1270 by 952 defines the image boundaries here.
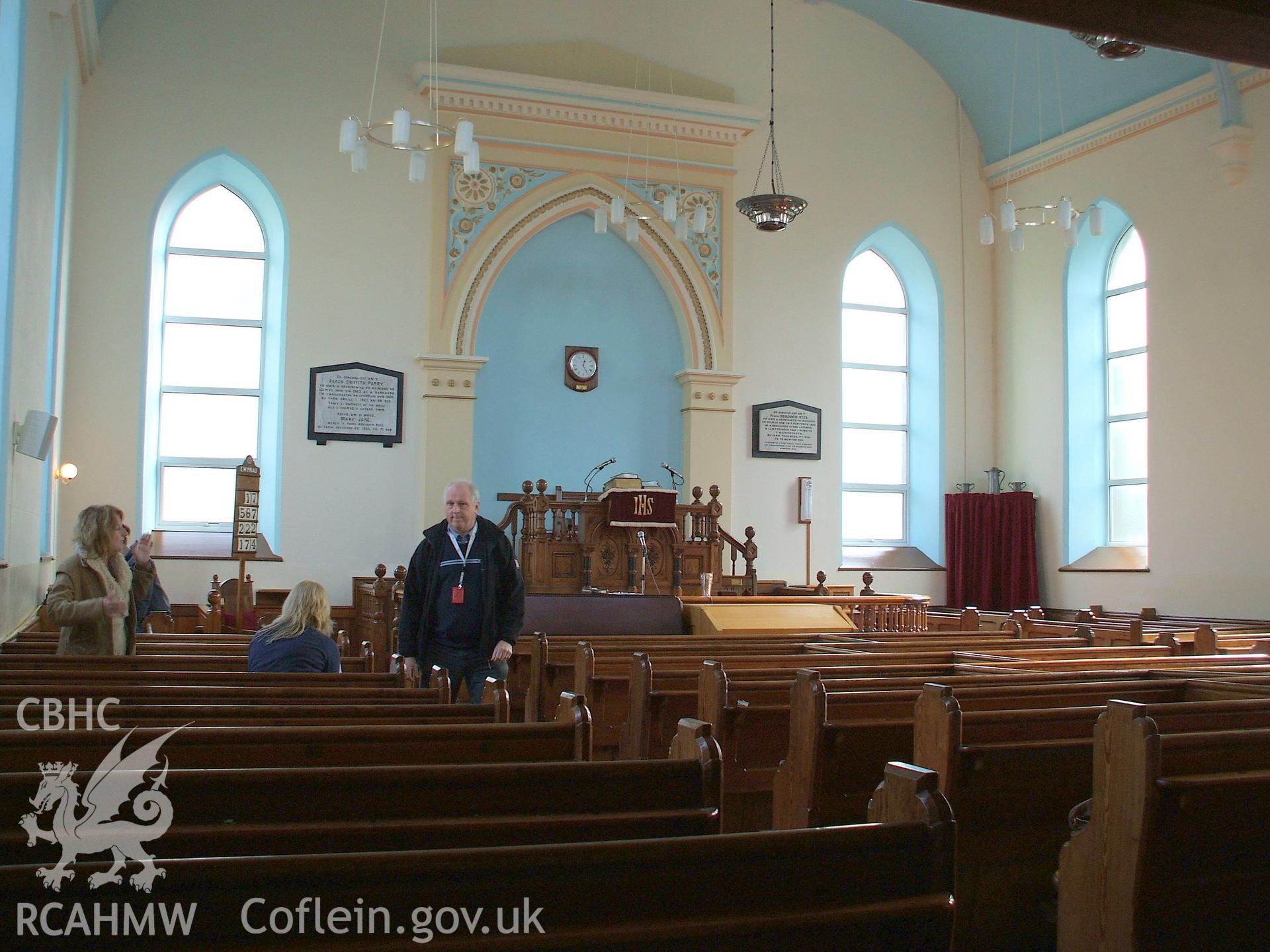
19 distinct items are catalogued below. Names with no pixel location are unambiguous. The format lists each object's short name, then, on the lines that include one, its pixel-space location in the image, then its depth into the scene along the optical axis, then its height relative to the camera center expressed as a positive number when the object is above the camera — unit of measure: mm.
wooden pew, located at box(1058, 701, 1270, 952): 2078 -571
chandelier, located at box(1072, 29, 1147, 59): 6891 +3131
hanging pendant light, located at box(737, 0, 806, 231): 8586 +2609
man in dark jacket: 4426 -216
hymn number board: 8609 +258
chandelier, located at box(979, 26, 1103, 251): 9219 +2814
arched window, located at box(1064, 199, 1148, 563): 11242 +1715
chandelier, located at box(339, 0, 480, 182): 7289 +2714
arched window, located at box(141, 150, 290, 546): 10258 +1819
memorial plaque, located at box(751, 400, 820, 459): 11484 +1215
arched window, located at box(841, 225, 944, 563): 12398 +1747
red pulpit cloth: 9406 +347
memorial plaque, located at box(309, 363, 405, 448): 10164 +1260
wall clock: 11281 +1773
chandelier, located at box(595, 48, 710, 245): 10977 +3329
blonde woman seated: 4133 -363
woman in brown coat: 4145 -191
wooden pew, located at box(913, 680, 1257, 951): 2703 -640
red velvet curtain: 11570 +43
